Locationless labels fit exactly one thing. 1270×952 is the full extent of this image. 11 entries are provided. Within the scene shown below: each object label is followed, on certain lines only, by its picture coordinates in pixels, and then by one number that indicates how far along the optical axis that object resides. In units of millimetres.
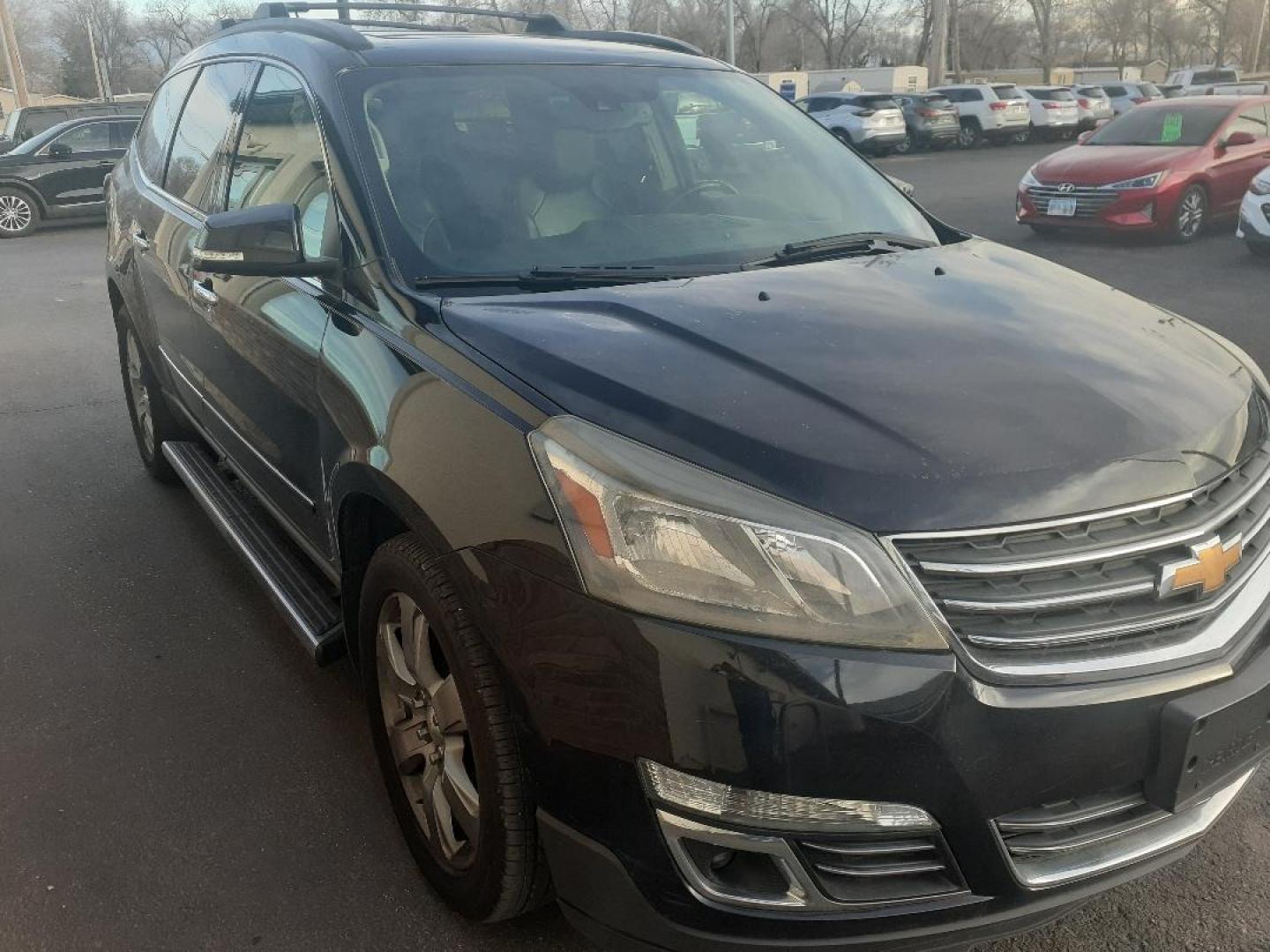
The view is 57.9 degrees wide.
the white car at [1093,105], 34125
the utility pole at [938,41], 44250
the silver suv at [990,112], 31219
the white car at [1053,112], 32375
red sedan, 12148
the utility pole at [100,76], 67250
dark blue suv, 1763
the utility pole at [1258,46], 65781
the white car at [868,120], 27547
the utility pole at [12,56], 41469
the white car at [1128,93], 36031
